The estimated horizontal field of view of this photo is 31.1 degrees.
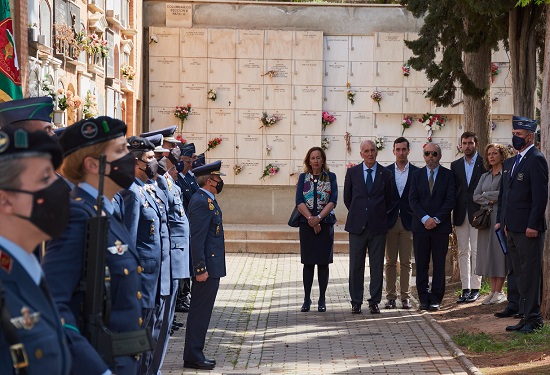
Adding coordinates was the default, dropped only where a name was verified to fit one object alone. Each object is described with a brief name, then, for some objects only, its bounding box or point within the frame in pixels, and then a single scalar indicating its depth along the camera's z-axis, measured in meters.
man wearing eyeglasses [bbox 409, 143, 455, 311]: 12.14
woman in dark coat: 12.01
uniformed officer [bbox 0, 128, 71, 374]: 2.84
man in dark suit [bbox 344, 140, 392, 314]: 11.95
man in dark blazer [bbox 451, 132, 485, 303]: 12.62
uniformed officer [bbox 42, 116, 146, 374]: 3.55
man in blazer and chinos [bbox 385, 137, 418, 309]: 12.30
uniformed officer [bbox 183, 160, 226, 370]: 8.16
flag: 10.30
